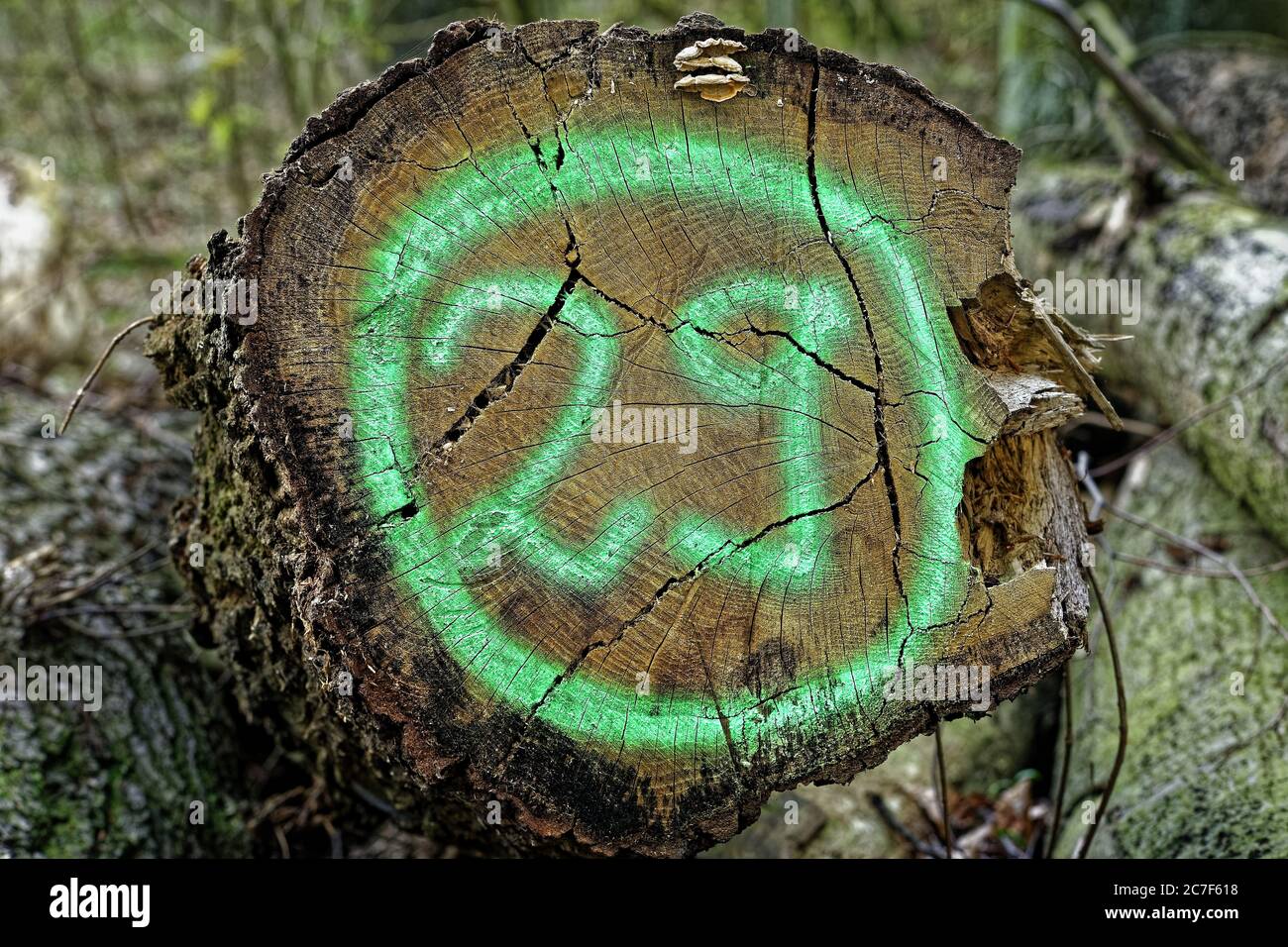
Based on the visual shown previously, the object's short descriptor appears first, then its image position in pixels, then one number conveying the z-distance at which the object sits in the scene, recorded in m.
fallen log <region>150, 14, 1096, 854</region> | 1.60
